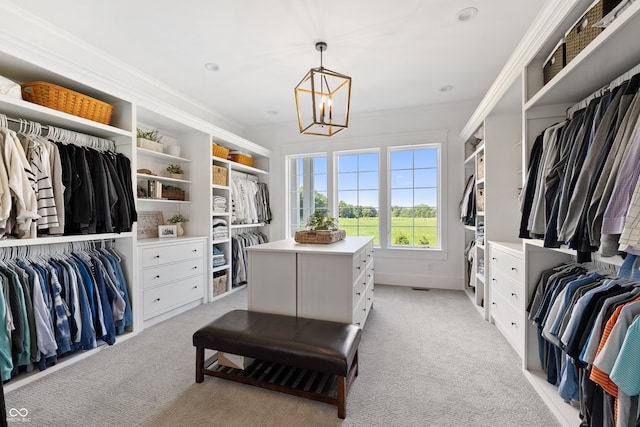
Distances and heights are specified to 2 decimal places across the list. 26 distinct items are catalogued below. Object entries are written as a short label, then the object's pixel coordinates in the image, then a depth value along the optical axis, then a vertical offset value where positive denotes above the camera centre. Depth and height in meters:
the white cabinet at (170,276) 2.69 -0.68
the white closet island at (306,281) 2.01 -0.52
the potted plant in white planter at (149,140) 2.92 +0.82
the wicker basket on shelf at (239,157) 4.28 +0.90
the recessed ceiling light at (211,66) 2.93 +1.61
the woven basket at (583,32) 1.27 +0.91
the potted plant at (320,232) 2.47 -0.17
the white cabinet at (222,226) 3.64 -0.15
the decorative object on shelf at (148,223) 3.23 -0.11
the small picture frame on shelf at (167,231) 3.27 -0.20
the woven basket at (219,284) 3.62 -0.96
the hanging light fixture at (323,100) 2.16 +1.60
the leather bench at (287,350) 1.53 -0.81
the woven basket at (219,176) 3.64 +0.53
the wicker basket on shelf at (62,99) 2.03 +0.90
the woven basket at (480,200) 3.08 +0.15
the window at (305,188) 4.82 +0.47
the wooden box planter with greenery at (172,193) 3.31 +0.27
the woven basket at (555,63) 1.55 +0.91
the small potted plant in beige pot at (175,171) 3.41 +0.55
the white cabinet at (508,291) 2.10 -0.67
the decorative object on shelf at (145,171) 3.05 +0.49
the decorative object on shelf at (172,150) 3.32 +0.79
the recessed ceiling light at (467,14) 2.12 +1.59
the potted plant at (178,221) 3.45 -0.09
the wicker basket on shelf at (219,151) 3.70 +0.88
